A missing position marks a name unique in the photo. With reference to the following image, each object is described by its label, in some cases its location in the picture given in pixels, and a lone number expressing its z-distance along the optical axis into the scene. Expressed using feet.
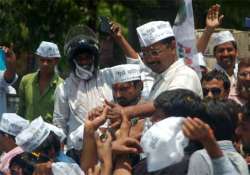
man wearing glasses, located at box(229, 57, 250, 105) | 27.38
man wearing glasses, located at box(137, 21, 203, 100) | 23.68
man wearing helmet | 29.31
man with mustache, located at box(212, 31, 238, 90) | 29.89
